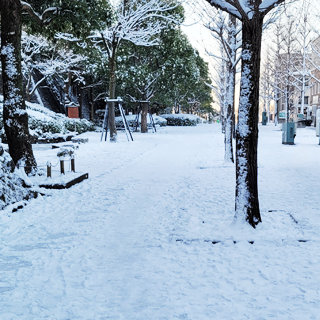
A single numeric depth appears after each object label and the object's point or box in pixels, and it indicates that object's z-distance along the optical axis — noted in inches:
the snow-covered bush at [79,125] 925.8
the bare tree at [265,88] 1895.4
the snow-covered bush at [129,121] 1316.4
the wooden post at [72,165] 348.5
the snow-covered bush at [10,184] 234.8
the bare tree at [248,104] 178.1
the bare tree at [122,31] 688.4
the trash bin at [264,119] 1744.1
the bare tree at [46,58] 984.3
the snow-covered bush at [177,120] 1727.4
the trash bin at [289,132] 658.2
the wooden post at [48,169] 300.5
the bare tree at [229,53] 400.5
